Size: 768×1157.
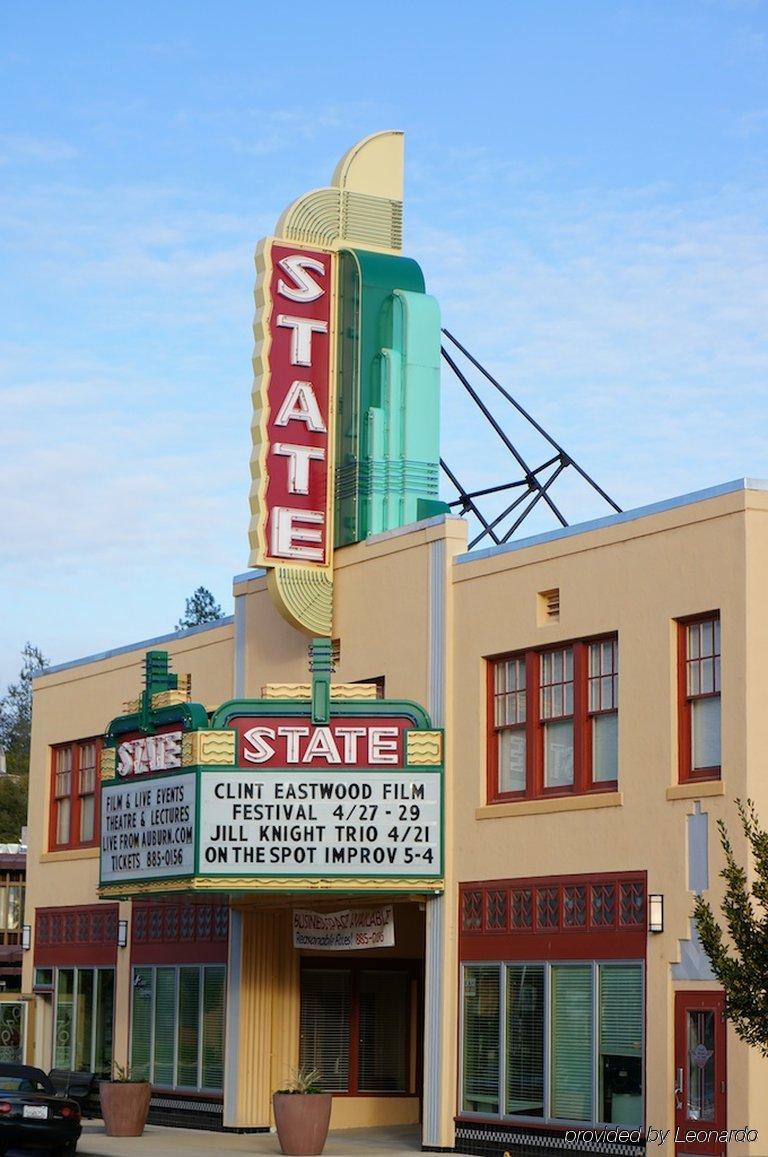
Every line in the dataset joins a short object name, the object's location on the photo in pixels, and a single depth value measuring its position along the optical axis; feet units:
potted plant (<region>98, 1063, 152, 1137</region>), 99.09
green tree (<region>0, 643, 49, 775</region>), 373.20
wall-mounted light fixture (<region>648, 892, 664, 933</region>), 74.79
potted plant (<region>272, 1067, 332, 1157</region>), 87.86
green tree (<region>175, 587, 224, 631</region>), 350.23
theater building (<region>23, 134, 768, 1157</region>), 74.64
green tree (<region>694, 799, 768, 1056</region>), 58.85
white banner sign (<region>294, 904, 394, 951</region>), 92.53
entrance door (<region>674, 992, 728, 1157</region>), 70.44
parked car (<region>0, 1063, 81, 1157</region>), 84.79
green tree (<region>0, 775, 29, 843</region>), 313.12
